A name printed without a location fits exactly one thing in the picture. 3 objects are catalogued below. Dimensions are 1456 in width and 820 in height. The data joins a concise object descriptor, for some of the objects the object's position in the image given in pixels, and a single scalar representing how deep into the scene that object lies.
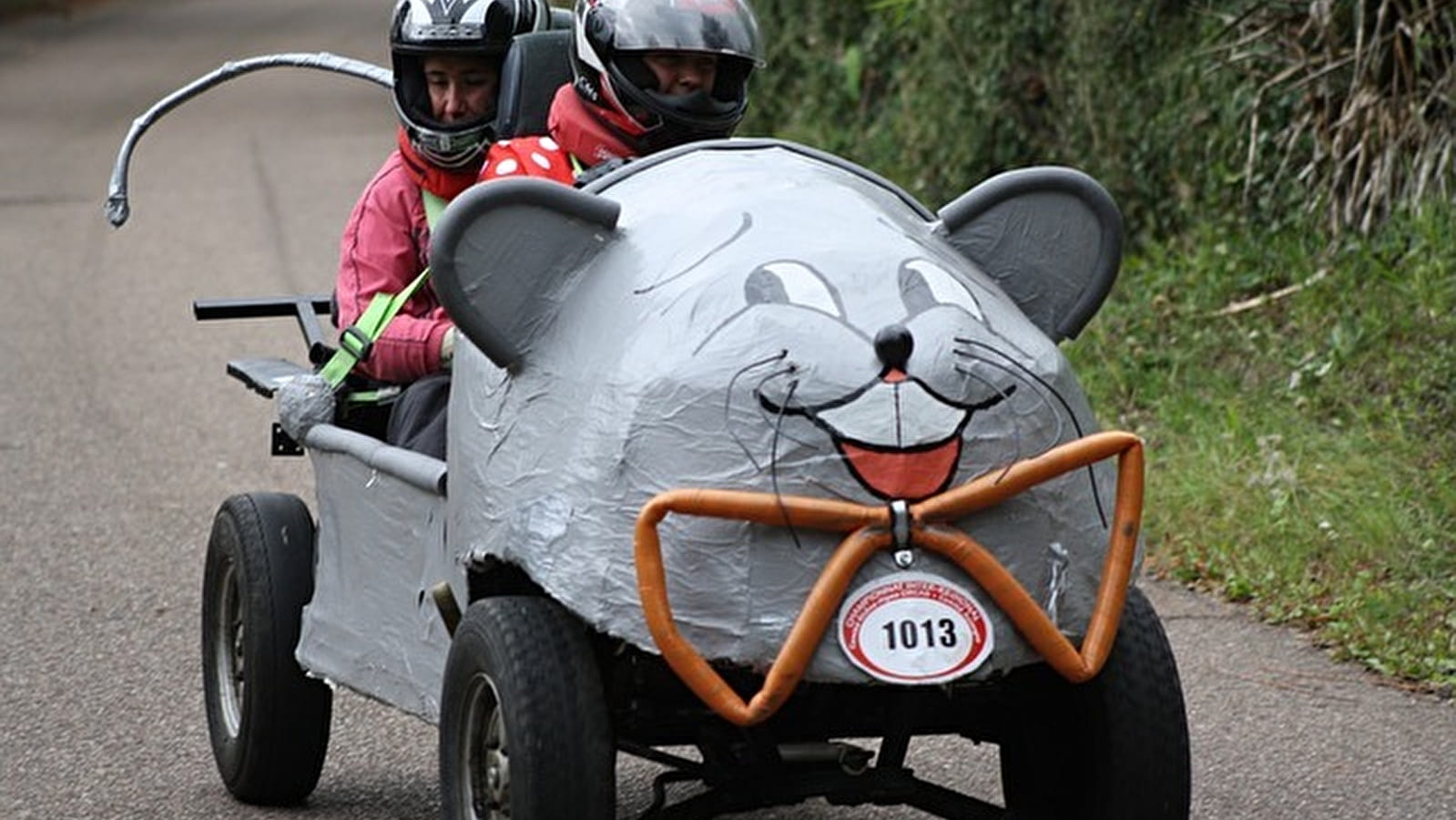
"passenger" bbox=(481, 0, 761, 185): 10.53
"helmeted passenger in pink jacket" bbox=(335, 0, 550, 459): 12.03
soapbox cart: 8.32
